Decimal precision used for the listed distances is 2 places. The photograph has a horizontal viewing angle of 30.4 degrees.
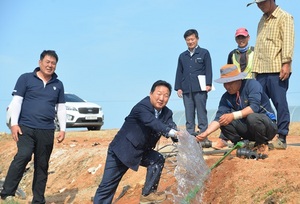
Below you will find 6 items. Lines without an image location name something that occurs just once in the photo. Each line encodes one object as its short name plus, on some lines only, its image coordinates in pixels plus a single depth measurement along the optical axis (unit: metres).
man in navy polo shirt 7.59
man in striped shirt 7.64
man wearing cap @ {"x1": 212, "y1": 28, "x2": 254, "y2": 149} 8.92
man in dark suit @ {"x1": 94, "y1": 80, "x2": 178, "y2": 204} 6.10
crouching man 7.11
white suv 20.95
